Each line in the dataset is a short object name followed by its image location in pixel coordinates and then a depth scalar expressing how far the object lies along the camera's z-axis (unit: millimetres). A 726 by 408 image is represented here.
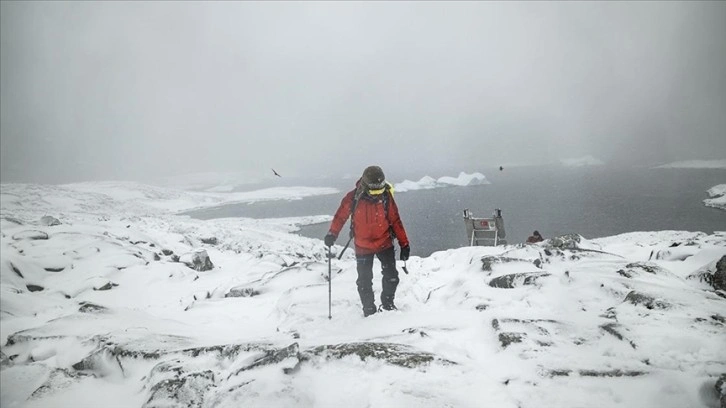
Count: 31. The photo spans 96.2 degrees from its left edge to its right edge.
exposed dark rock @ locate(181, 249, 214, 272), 10250
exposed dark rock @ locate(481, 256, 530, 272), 7070
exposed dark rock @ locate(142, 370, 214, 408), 2943
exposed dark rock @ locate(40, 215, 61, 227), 13932
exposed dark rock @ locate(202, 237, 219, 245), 18980
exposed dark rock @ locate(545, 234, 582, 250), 9906
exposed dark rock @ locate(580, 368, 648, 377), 2767
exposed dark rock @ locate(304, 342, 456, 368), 3191
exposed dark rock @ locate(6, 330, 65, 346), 4332
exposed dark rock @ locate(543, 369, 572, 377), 2908
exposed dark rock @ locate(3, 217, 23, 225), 12367
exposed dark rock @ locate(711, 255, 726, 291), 4852
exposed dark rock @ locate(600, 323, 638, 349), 3246
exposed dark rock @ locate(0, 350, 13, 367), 3900
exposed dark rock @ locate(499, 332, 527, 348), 3573
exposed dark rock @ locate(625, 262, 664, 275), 5458
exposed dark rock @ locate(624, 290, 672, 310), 3947
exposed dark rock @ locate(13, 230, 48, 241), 10055
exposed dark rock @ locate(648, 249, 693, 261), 6995
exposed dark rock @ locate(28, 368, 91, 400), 3350
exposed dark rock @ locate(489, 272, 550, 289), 5750
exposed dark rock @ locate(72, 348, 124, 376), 3746
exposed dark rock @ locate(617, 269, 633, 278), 5316
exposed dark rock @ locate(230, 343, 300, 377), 3156
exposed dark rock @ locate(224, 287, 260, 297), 7582
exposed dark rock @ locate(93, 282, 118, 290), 7813
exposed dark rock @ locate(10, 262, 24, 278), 7445
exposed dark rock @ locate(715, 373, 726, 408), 2297
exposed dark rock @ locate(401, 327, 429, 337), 4008
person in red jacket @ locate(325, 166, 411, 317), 5301
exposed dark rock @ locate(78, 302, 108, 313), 5546
